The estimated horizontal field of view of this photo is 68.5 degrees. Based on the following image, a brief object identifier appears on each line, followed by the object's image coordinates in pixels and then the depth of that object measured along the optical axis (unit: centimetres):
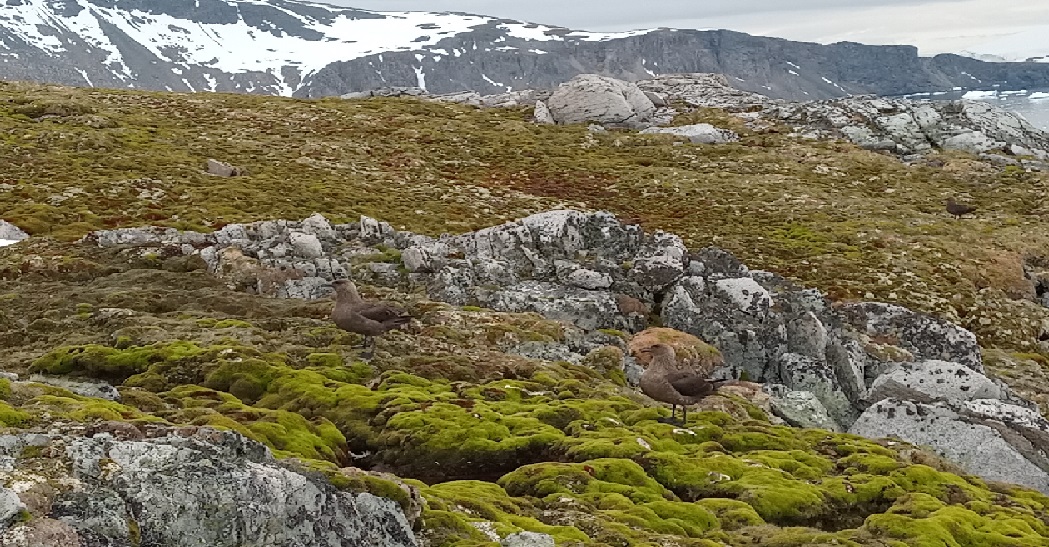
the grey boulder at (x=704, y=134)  8788
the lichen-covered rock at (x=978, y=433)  2264
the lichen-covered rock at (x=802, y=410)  2630
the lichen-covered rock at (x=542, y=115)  9486
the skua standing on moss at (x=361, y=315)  2367
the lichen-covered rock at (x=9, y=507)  842
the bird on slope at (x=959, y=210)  6456
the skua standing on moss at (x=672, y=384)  2105
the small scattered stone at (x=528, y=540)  1260
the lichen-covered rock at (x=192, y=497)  941
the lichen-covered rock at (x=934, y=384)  2853
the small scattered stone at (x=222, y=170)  6031
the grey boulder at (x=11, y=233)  4034
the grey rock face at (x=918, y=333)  3678
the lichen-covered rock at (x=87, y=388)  1838
